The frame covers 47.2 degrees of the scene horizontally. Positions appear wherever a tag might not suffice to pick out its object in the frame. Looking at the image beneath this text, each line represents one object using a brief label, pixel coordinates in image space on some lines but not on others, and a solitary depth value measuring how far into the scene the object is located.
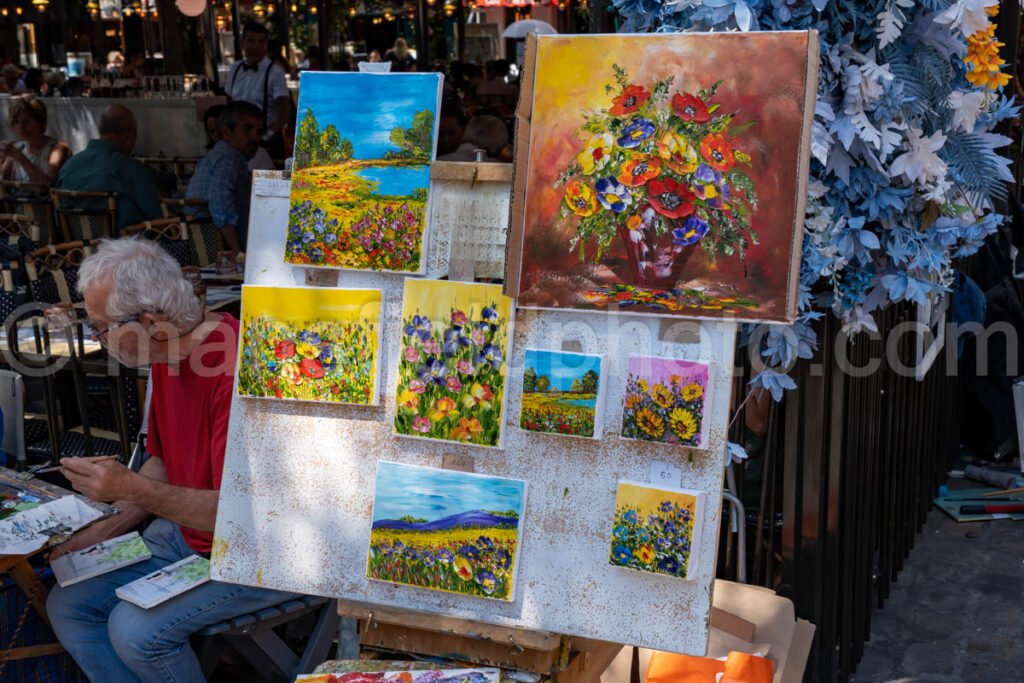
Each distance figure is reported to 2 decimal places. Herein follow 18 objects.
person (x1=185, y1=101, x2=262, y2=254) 6.60
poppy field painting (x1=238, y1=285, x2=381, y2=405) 2.30
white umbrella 9.01
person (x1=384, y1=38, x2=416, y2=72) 14.45
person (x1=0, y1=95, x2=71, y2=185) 7.89
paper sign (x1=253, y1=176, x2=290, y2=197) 2.38
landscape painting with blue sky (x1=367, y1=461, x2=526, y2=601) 2.21
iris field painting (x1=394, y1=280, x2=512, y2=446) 2.21
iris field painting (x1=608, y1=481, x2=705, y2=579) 2.11
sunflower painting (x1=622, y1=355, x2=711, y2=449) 2.09
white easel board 2.13
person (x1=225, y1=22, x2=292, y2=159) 8.43
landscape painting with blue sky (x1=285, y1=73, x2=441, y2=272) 2.26
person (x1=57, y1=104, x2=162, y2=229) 7.04
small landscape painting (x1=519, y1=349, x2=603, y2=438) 2.14
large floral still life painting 2.02
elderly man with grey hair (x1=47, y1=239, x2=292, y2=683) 2.69
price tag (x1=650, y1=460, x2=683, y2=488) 2.12
